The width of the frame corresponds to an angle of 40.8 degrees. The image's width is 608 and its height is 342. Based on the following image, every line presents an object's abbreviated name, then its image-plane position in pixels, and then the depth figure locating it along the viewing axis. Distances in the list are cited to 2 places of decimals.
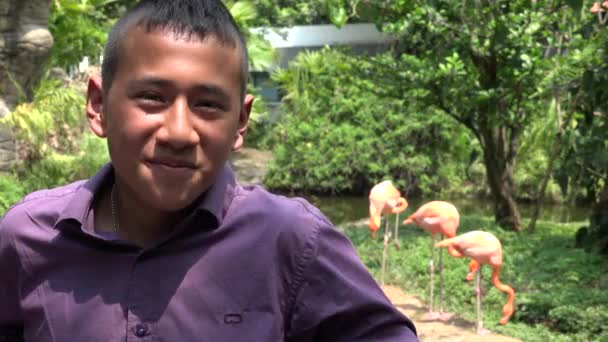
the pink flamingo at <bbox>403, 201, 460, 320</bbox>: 5.97
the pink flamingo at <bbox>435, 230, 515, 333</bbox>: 5.18
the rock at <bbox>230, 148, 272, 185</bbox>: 14.36
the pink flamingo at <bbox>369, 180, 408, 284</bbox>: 6.92
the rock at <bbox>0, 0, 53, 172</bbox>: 8.22
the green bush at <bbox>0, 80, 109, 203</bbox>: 8.31
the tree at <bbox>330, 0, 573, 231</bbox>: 7.31
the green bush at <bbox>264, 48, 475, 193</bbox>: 14.37
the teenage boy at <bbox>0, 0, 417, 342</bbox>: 1.15
